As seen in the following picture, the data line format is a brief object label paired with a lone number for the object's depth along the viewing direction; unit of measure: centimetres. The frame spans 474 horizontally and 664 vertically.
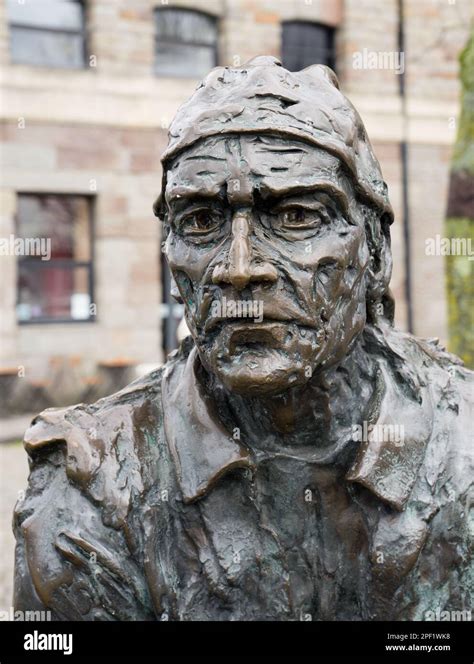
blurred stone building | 1253
